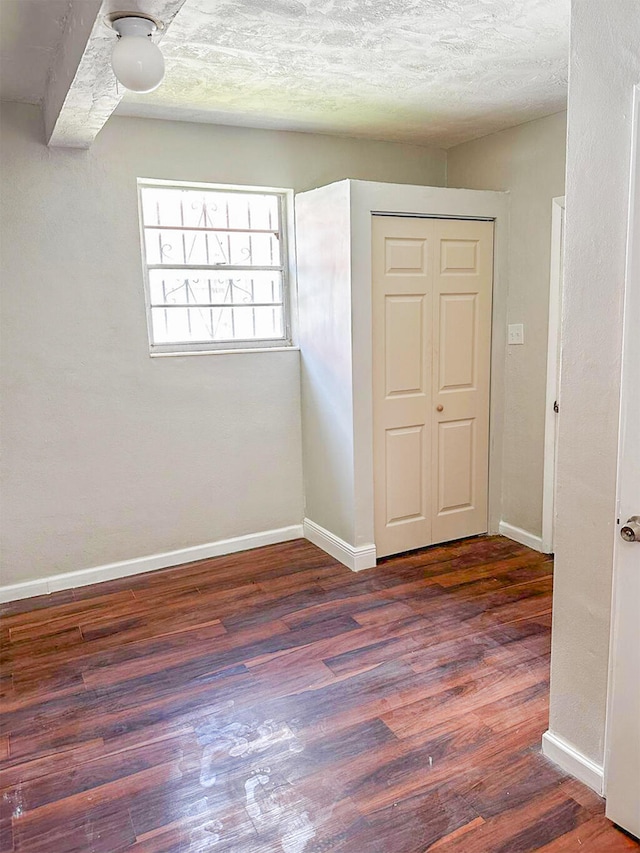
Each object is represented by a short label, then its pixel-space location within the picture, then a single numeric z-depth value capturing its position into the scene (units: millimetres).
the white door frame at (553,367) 3324
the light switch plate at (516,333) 3665
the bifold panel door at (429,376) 3408
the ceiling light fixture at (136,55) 1639
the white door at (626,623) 1549
